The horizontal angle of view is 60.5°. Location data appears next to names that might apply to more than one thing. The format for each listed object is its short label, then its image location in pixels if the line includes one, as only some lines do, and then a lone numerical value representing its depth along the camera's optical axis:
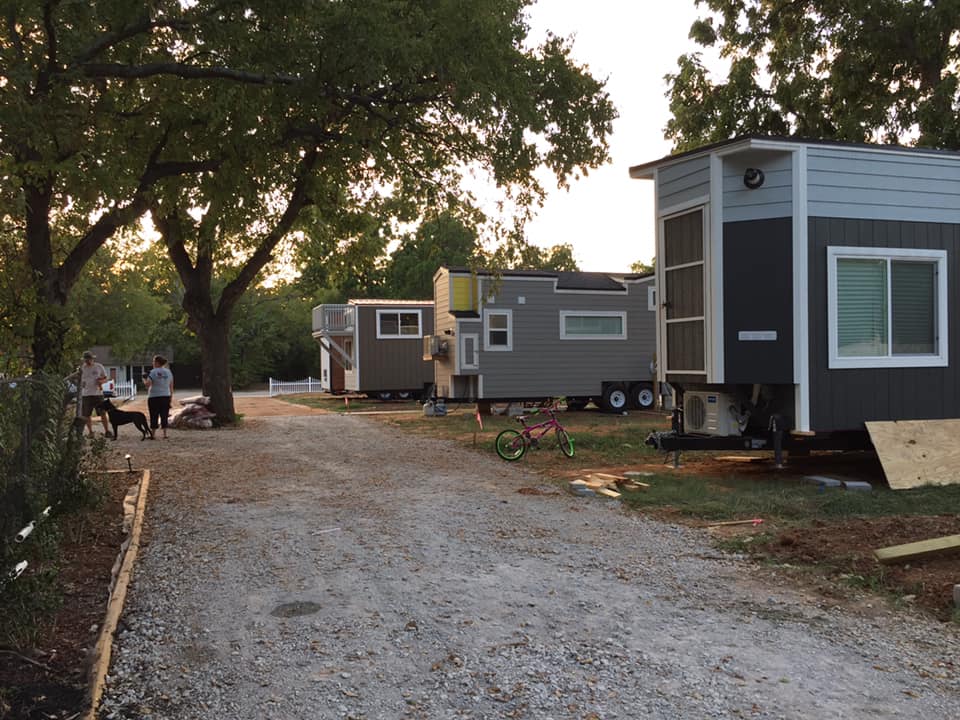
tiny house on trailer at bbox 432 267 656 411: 19.78
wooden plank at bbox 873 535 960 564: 5.25
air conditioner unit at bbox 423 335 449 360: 20.40
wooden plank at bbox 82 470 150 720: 3.42
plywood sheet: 8.49
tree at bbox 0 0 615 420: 7.38
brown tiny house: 26.33
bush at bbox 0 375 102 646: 4.03
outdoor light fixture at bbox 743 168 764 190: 8.76
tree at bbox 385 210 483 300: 49.31
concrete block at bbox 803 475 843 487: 8.52
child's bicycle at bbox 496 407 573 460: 11.59
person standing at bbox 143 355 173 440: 15.69
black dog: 14.93
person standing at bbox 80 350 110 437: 14.72
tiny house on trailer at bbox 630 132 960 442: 8.71
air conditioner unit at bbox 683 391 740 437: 9.24
